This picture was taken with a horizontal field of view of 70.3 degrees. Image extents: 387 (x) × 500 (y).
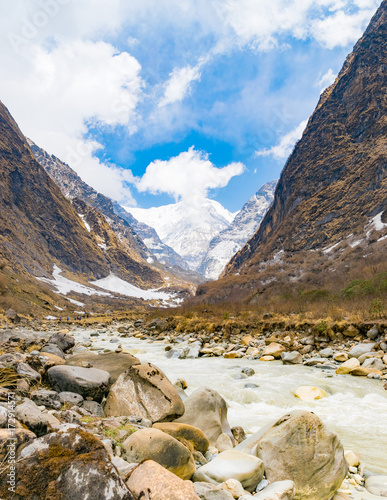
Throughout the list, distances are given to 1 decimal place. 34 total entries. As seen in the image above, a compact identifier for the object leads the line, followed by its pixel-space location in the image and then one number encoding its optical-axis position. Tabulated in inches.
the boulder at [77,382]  217.9
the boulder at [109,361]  280.9
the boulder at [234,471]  133.7
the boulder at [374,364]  409.1
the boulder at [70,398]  193.3
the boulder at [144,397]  210.1
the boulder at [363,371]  396.9
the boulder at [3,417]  104.7
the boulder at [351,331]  567.2
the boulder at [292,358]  502.7
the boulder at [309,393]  330.0
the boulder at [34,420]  115.3
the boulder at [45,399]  174.6
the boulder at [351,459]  181.3
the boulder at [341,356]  480.0
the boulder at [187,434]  171.0
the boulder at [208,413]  212.4
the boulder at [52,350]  360.2
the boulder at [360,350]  480.7
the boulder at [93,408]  199.6
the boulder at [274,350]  552.4
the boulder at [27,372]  207.6
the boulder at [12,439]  88.0
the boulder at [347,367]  416.6
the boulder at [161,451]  131.5
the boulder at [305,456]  144.6
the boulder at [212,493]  106.2
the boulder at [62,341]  489.2
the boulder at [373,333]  528.7
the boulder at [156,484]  92.4
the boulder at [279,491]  120.8
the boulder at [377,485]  151.2
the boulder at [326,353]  514.2
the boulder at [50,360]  246.9
